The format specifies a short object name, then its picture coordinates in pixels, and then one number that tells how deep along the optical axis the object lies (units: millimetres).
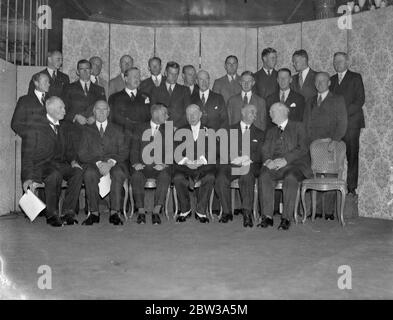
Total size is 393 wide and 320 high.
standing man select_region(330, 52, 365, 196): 5824
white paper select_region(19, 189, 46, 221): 4707
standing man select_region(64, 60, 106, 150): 5820
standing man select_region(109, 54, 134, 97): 6391
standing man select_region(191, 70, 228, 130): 5711
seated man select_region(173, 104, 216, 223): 5301
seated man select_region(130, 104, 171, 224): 5273
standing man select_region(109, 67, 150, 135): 5805
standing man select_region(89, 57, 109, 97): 6242
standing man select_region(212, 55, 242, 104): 6273
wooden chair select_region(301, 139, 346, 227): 5109
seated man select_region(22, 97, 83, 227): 5121
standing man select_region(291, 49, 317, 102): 6000
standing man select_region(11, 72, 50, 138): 5406
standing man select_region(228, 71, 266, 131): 5867
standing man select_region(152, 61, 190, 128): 5953
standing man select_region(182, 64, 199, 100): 6102
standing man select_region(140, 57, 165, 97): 6152
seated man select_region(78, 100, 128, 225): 5188
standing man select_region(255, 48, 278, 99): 6172
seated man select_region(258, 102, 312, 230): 5059
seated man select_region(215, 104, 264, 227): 5230
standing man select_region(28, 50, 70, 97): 5984
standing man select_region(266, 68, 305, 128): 5781
